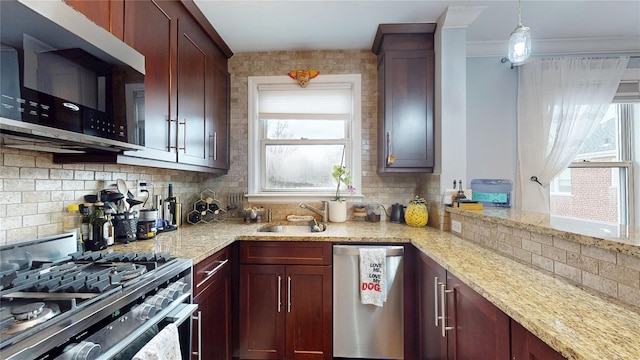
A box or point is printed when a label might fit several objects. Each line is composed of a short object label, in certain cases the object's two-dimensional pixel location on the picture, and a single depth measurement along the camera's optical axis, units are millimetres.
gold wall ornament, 2590
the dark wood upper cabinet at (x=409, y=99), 2256
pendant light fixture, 1385
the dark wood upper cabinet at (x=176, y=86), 1367
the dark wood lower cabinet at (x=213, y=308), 1375
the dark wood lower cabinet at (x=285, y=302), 1882
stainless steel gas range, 679
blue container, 2459
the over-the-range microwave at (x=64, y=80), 783
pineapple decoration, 2244
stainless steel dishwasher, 1877
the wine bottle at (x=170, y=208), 2068
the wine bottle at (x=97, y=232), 1427
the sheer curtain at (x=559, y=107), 2521
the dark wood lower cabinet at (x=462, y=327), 852
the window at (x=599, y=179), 2613
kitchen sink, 2361
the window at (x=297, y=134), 2646
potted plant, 2480
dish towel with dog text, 1839
